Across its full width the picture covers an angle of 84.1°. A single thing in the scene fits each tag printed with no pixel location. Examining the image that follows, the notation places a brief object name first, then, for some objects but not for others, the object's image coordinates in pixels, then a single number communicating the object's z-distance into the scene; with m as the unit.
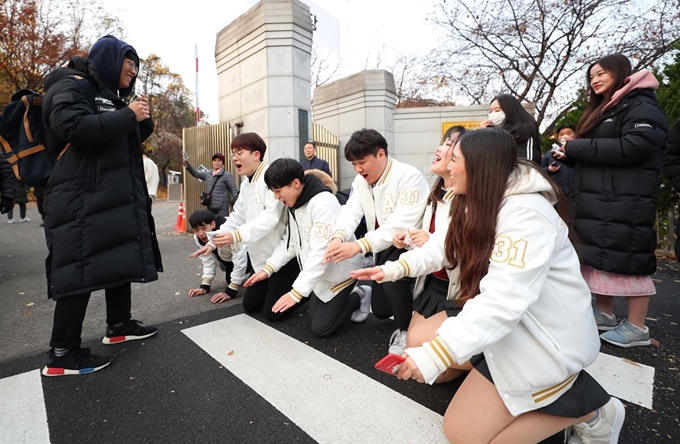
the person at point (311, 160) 6.95
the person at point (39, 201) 6.08
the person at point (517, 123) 2.73
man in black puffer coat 2.22
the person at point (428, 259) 2.05
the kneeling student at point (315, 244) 2.87
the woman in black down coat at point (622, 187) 2.50
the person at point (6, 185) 3.74
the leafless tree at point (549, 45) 9.44
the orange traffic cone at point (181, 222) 8.99
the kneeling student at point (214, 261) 3.87
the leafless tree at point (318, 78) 21.31
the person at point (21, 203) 9.44
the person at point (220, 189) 6.58
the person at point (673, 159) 2.71
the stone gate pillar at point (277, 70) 6.61
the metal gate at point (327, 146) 8.61
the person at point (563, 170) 4.75
